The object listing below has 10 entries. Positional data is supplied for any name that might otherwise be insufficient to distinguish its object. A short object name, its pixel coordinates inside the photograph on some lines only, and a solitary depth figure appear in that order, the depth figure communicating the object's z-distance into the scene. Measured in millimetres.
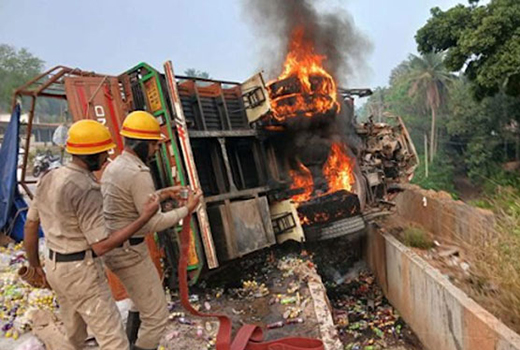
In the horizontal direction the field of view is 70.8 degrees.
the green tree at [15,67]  43844
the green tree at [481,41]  11484
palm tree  33906
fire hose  3260
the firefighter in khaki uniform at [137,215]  2820
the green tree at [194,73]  88162
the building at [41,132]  37844
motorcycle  21000
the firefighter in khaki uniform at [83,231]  2451
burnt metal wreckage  4707
